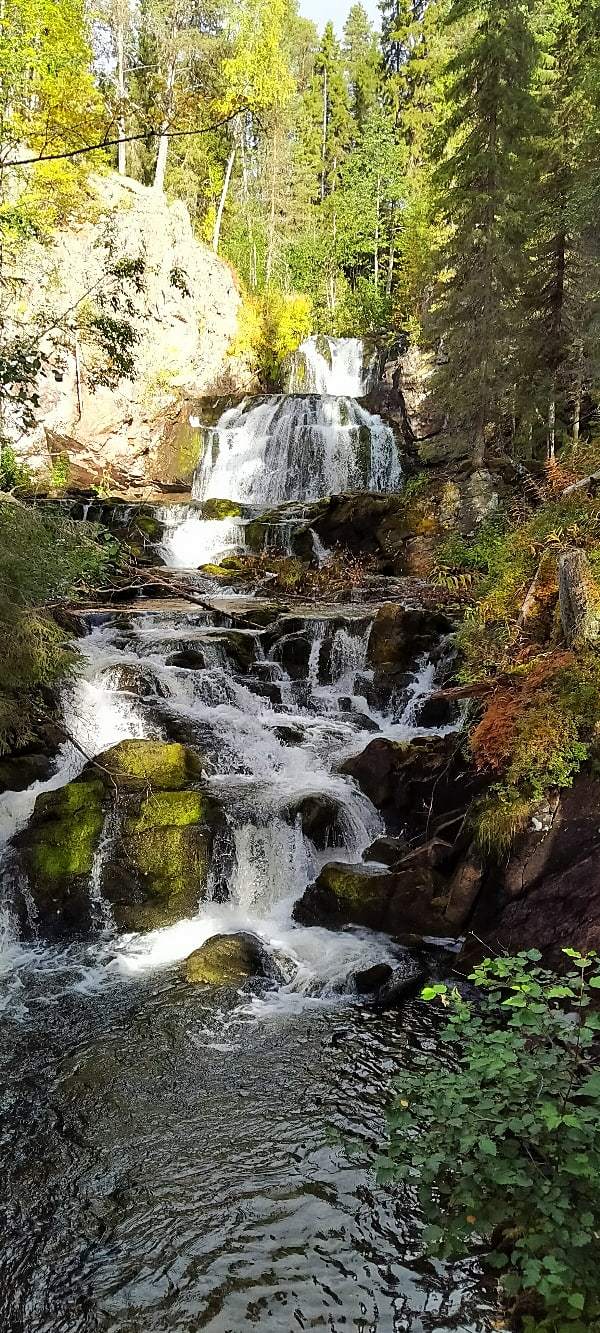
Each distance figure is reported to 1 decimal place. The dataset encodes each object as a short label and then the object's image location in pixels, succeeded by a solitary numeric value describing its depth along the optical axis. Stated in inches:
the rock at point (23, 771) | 388.5
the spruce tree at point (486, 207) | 629.3
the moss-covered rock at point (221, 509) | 853.2
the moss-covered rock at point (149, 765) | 378.6
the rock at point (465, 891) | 305.3
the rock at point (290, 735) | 458.5
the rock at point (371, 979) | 282.8
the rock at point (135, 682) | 475.2
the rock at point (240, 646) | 526.0
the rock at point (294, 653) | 535.2
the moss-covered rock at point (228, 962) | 293.7
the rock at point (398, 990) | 273.6
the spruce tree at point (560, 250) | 666.2
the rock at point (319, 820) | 375.6
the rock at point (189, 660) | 502.6
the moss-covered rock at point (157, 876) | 341.1
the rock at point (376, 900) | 317.1
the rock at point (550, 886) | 251.9
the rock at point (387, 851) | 354.9
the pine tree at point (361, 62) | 1806.1
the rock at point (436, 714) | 468.1
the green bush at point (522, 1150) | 107.3
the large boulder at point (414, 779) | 354.9
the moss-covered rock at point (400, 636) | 514.0
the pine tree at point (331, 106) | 1793.8
